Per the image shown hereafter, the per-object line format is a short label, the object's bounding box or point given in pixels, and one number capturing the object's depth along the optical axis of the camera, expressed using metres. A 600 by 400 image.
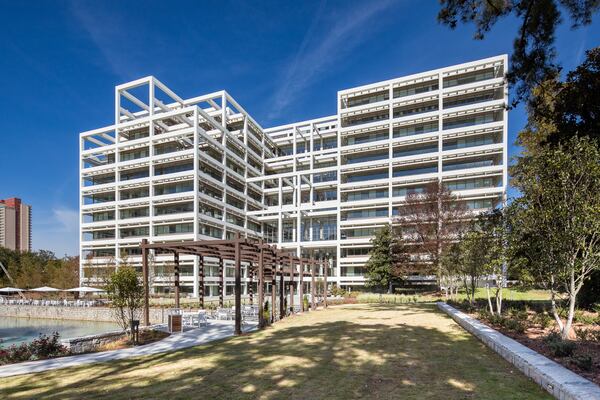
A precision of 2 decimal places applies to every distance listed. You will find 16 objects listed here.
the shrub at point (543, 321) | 13.86
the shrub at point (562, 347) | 8.47
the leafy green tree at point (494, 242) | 15.82
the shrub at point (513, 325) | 12.63
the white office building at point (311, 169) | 55.00
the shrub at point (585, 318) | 15.00
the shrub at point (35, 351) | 11.88
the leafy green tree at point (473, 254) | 18.72
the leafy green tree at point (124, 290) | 14.65
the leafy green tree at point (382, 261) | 46.41
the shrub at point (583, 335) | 10.66
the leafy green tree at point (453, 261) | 22.59
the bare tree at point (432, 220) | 43.12
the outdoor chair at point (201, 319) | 19.09
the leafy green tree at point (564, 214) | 10.53
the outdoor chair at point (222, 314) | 21.57
